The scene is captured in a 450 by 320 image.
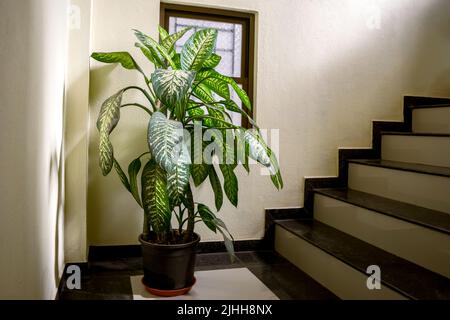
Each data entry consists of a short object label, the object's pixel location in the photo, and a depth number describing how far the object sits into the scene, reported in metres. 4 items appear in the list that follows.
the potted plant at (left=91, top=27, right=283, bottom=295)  1.61
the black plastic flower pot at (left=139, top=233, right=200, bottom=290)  1.87
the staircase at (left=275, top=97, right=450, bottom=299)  1.73
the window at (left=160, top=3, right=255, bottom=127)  2.57
